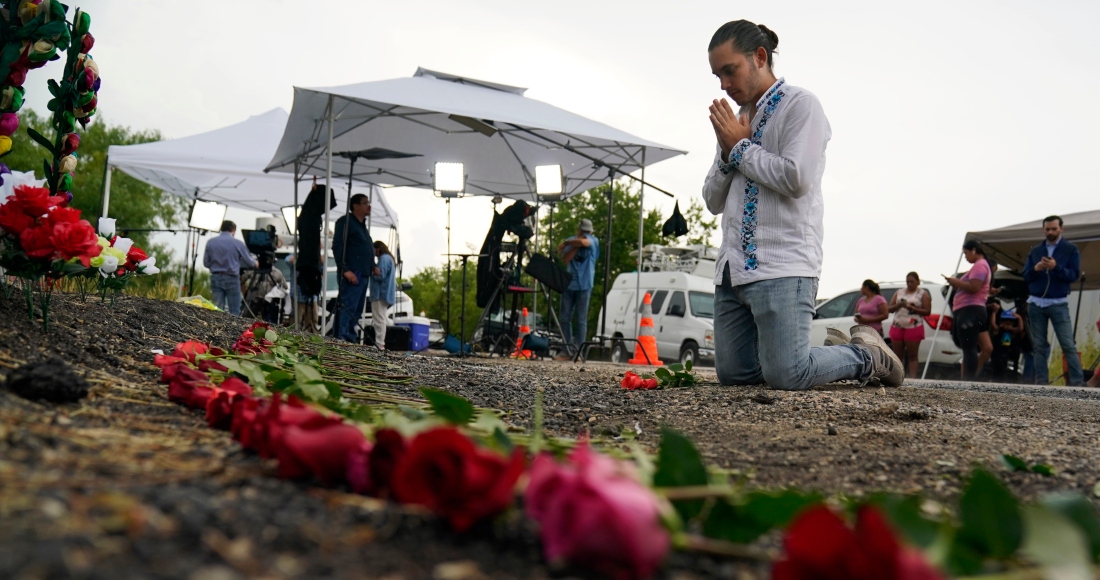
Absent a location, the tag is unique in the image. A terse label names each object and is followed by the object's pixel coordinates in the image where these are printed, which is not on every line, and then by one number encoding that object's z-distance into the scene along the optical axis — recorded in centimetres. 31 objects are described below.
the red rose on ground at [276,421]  120
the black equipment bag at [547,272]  962
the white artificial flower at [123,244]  370
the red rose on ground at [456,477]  92
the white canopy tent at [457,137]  868
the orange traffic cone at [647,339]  1064
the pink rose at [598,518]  80
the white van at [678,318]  1602
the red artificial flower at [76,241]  257
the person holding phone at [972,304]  979
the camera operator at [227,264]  1205
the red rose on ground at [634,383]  430
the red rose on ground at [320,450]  113
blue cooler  1359
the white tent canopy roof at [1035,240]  1066
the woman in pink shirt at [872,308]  1087
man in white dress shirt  400
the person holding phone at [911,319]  1050
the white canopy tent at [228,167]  1262
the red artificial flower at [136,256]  394
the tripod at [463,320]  845
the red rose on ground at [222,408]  169
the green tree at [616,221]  3606
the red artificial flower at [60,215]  261
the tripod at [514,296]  987
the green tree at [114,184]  2883
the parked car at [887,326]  1171
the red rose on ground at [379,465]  111
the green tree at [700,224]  3731
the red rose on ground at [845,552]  74
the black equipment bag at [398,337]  1286
